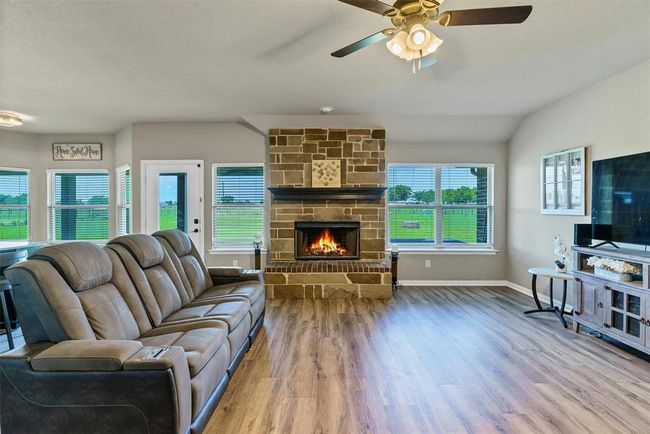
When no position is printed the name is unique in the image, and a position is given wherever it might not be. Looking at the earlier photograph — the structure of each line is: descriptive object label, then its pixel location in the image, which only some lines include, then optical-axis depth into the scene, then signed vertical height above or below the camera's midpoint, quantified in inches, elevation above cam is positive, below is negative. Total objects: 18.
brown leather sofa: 57.4 -29.1
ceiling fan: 70.2 +45.2
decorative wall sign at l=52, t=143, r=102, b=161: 226.4 +45.2
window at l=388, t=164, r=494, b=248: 215.9 +5.5
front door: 206.2 +11.3
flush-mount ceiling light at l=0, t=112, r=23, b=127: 175.8 +52.8
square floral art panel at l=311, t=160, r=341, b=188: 198.7 +25.2
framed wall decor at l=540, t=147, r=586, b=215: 149.8 +15.5
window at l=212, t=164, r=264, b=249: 211.6 +4.8
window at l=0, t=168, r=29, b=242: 217.0 +6.4
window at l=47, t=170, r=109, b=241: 229.5 +6.8
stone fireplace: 199.0 +12.0
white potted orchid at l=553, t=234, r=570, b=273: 143.2 -19.4
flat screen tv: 110.6 +5.7
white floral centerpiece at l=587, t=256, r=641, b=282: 108.7 -19.7
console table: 137.0 -35.3
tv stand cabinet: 102.5 -31.2
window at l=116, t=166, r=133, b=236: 221.5 +8.8
